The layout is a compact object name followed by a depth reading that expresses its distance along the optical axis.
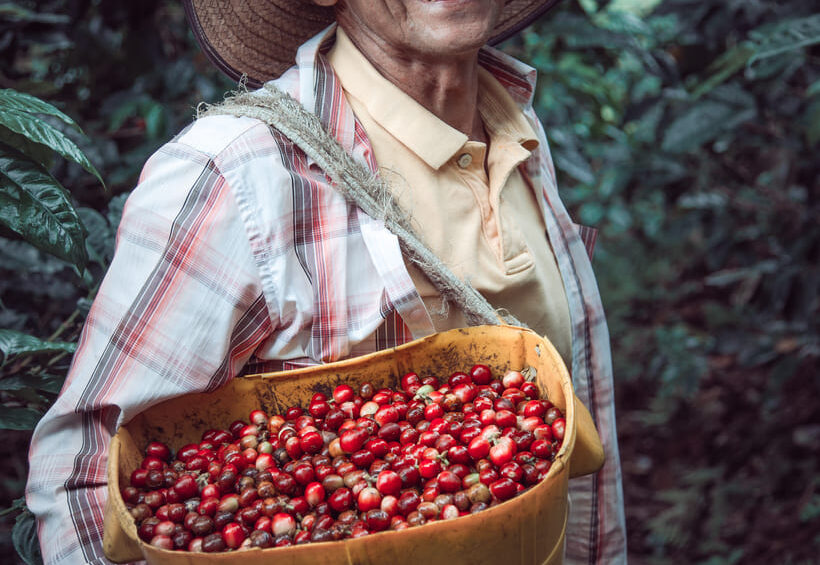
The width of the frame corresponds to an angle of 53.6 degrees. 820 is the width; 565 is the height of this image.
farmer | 1.15
